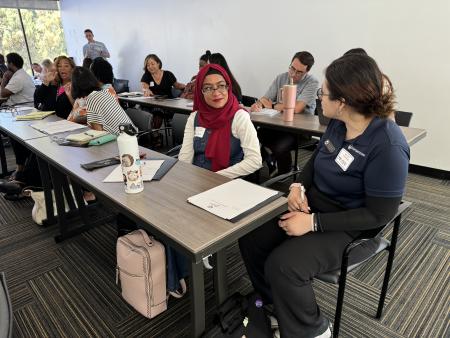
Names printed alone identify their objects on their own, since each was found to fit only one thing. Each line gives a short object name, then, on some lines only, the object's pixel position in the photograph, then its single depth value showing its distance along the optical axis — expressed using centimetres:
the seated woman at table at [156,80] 448
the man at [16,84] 402
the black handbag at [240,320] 121
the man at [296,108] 274
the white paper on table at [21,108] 330
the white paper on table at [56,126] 228
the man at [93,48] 680
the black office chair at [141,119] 266
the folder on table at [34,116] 273
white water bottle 112
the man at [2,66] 573
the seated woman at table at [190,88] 394
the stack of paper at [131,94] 444
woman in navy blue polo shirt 109
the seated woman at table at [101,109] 227
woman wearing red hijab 173
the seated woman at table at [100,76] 257
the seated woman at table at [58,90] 288
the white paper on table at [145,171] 136
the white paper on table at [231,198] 107
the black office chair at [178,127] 245
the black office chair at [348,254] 112
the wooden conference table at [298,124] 198
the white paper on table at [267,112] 264
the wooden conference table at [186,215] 93
